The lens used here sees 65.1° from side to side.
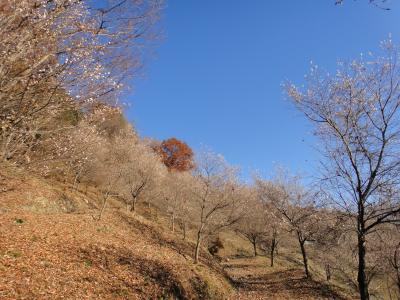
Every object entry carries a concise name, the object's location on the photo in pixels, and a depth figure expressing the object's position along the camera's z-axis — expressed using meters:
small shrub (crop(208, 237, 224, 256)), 37.29
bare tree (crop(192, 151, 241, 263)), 22.86
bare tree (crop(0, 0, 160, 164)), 5.04
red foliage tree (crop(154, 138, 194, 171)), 68.56
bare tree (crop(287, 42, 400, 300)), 9.93
